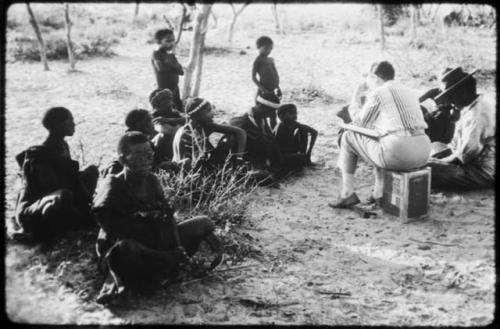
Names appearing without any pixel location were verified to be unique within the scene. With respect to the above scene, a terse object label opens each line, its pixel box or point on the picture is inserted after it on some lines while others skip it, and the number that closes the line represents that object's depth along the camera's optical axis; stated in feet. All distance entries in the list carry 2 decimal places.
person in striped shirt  15.15
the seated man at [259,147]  18.90
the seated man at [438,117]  18.92
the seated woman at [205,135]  16.08
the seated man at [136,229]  10.36
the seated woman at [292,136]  19.53
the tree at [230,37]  53.06
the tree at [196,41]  24.22
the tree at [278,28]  64.66
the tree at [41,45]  37.41
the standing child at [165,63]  21.30
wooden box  15.14
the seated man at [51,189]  12.39
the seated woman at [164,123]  16.74
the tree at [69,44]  37.77
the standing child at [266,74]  22.89
